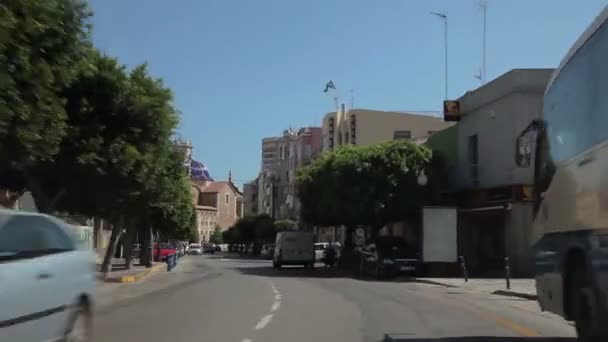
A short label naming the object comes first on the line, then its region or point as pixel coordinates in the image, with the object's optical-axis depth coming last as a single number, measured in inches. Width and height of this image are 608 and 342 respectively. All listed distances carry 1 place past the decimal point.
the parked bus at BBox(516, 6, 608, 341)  342.0
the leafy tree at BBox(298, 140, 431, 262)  1594.5
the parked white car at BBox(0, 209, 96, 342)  291.3
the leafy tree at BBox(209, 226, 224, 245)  6835.6
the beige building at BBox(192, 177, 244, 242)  7249.0
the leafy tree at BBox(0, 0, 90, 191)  431.5
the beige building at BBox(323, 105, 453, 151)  3240.7
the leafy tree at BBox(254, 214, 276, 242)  4079.7
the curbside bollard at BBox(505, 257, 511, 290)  1000.5
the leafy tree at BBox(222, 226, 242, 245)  5145.2
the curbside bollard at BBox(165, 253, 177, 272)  1799.5
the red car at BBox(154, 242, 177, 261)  2532.0
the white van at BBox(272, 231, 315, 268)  1926.7
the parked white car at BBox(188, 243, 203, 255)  4537.4
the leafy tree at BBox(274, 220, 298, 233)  3757.4
